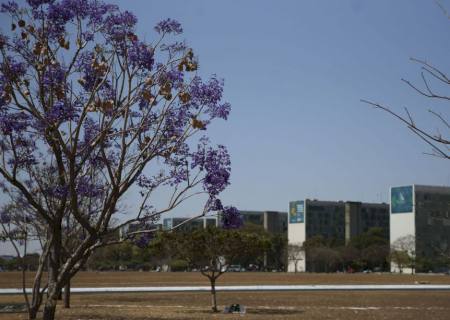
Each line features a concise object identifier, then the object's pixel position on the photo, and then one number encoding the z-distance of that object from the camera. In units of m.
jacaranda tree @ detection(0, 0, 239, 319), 14.52
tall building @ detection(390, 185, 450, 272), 127.88
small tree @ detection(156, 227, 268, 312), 36.78
